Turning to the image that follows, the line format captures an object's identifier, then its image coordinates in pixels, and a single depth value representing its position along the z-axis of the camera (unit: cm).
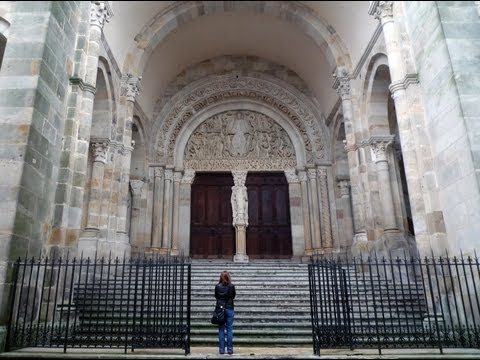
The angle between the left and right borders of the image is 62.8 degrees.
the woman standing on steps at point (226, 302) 522
